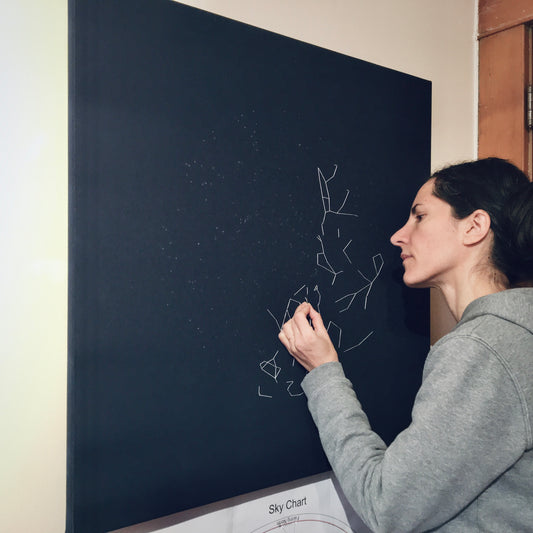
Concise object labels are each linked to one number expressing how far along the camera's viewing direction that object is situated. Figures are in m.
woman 0.78
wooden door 1.48
